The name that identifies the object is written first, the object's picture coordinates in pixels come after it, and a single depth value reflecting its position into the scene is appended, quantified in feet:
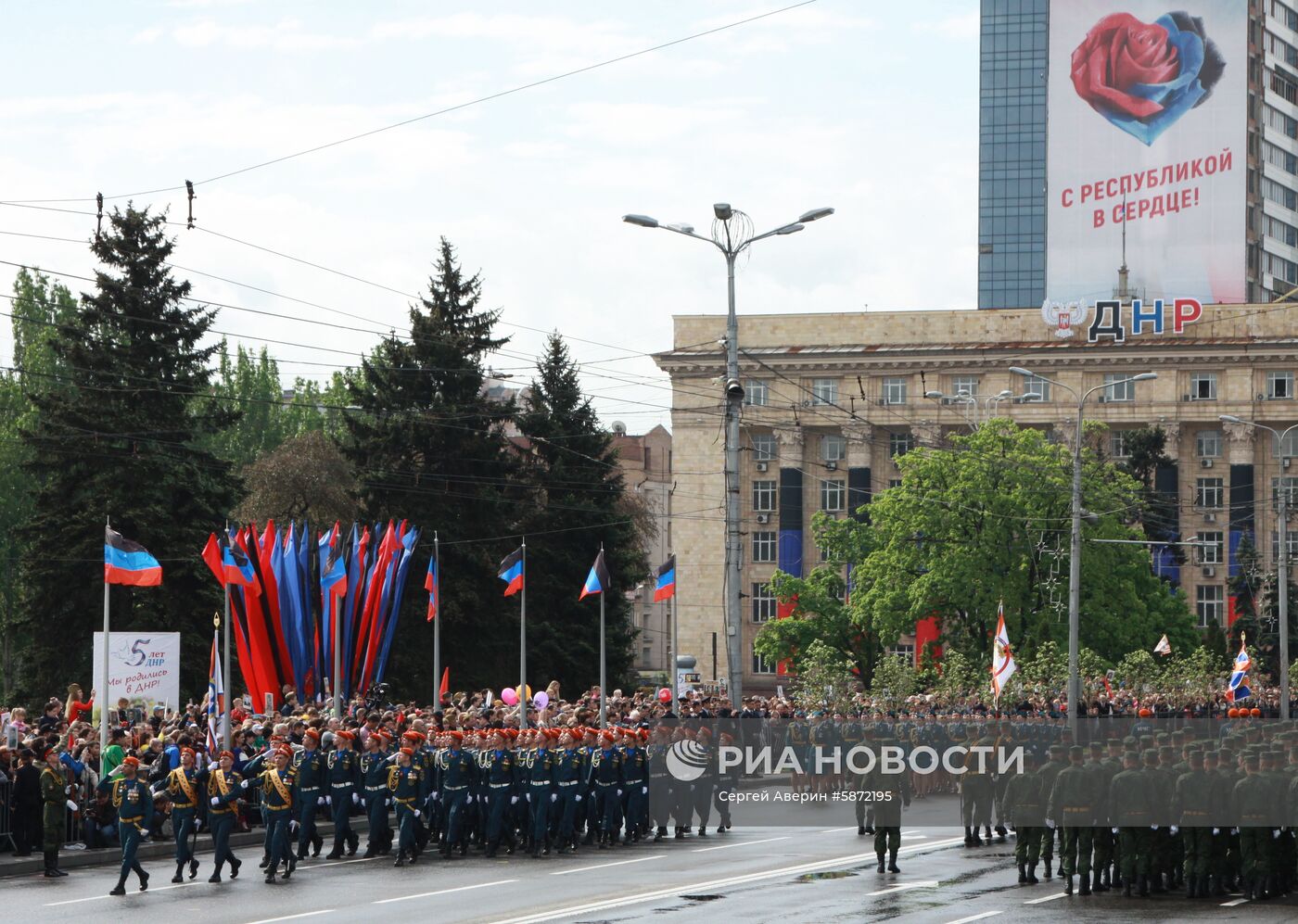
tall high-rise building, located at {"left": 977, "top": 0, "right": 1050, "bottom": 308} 513.86
